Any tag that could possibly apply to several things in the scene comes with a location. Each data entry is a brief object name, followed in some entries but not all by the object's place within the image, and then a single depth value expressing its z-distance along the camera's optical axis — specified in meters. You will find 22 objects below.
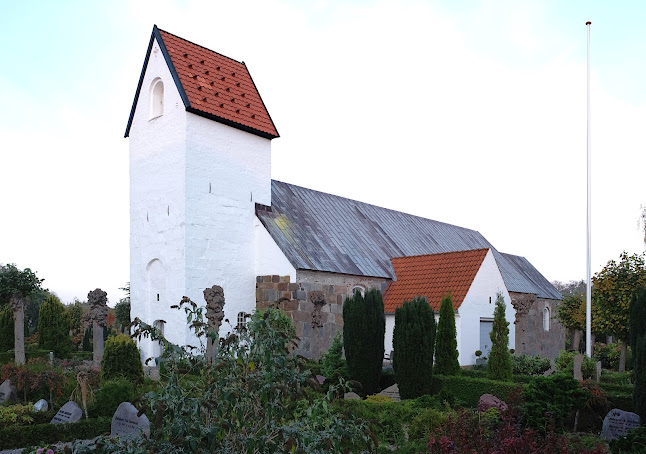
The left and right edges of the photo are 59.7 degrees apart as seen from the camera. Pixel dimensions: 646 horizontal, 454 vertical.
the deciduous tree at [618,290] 15.16
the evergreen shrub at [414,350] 9.78
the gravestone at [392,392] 10.27
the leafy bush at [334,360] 11.30
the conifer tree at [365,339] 10.50
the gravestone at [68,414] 7.77
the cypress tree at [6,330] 18.20
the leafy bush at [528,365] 13.89
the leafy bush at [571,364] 11.66
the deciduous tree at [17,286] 14.18
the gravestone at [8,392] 9.02
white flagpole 12.39
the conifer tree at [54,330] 17.58
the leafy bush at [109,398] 8.31
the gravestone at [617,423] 7.41
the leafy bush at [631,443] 6.05
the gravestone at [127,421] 6.91
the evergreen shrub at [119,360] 9.58
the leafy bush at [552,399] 7.44
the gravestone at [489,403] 7.71
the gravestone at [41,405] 8.34
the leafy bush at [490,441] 4.54
